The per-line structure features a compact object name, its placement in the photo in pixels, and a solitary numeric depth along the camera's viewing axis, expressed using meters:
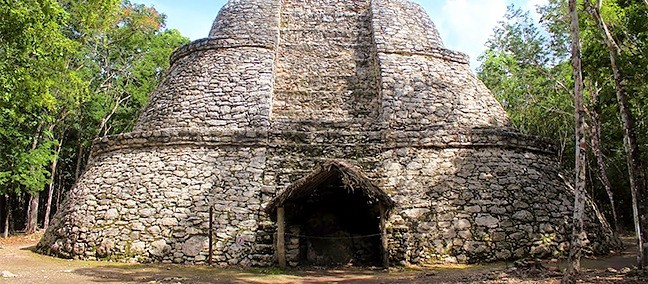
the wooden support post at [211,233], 9.05
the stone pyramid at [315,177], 9.34
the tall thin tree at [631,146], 7.61
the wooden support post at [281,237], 8.75
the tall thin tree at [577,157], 6.21
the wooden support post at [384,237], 8.78
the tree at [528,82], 16.03
